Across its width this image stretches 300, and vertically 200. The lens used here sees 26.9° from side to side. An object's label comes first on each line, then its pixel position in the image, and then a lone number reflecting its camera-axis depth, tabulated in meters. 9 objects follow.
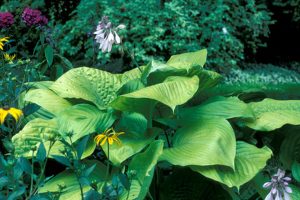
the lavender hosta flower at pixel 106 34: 2.88
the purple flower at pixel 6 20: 3.51
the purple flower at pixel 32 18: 3.52
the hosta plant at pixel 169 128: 2.59
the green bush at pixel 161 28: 8.12
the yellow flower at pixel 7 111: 1.62
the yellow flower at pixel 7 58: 3.06
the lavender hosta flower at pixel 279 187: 2.19
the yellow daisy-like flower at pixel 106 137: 1.81
